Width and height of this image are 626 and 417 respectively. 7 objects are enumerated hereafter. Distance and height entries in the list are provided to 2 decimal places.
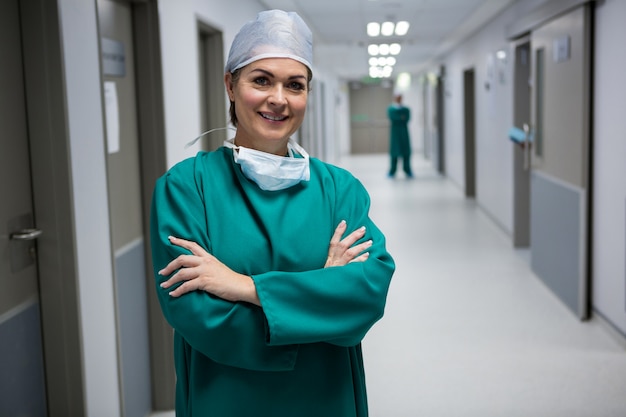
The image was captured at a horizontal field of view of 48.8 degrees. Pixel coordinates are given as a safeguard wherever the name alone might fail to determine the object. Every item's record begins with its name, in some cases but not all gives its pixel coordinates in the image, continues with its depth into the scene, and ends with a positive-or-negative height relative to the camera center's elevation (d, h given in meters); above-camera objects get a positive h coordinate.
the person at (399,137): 14.02 -0.35
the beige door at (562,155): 4.43 -0.28
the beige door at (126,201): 2.73 -0.30
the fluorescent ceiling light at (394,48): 11.04 +1.20
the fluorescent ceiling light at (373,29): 8.24 +1.15
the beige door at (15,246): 1.96 -0.34
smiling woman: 1.33 -0.27
